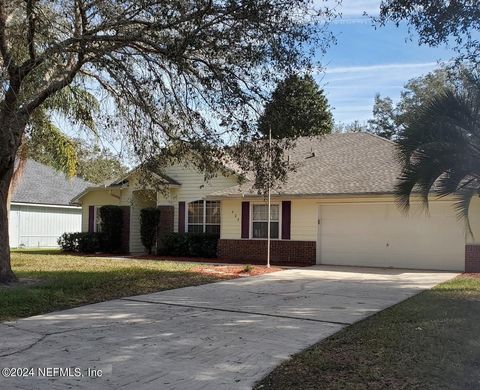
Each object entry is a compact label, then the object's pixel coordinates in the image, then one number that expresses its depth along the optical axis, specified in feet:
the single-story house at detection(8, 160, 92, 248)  103.71
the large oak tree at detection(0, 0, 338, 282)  32.78
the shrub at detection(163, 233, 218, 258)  72.90
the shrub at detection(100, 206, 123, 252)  82.58
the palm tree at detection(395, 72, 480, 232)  31.17
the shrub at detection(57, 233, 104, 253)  82.75
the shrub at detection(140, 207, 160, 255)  77.87
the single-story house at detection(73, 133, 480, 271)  58.44
